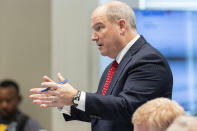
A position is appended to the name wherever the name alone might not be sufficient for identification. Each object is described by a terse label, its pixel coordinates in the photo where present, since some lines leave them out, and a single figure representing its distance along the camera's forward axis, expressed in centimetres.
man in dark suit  398
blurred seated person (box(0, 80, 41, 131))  873
